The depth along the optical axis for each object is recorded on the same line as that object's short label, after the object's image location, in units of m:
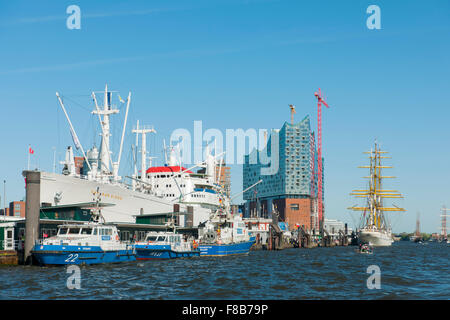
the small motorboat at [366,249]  99.25
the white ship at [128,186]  70.25
